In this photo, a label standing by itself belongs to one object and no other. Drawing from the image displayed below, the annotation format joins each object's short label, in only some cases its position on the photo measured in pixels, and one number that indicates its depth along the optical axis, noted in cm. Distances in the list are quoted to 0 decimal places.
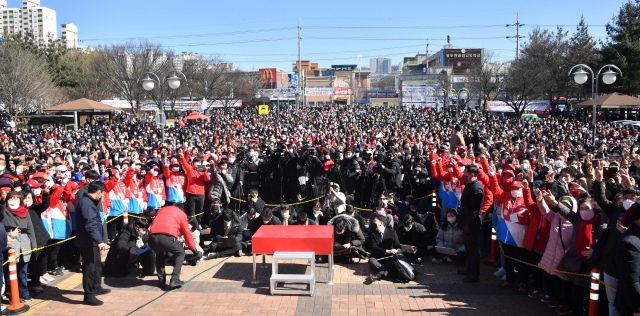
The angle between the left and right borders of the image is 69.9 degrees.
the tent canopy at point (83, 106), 2923
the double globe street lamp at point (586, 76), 1372
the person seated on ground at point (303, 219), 845
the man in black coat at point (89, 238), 638
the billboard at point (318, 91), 8100
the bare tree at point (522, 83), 4074
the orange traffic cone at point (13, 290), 607
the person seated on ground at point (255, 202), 963
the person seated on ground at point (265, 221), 859
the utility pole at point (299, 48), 5159
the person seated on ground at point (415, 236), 830
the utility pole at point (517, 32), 6700
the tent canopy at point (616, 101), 2850
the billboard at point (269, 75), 8656
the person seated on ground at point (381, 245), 757
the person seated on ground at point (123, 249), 762
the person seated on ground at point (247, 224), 900
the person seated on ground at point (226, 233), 877
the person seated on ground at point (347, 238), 823
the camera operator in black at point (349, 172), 1123
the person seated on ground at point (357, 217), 868
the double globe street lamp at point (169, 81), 1445
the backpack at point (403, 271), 729
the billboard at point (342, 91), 8088
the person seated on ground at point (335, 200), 946
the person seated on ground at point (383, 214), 841
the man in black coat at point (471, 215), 703
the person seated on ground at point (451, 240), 816
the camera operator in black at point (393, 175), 1108
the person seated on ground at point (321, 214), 941
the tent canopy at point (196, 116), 3344
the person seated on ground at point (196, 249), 832
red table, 720
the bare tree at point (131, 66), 4105
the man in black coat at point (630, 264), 427
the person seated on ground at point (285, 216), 889
